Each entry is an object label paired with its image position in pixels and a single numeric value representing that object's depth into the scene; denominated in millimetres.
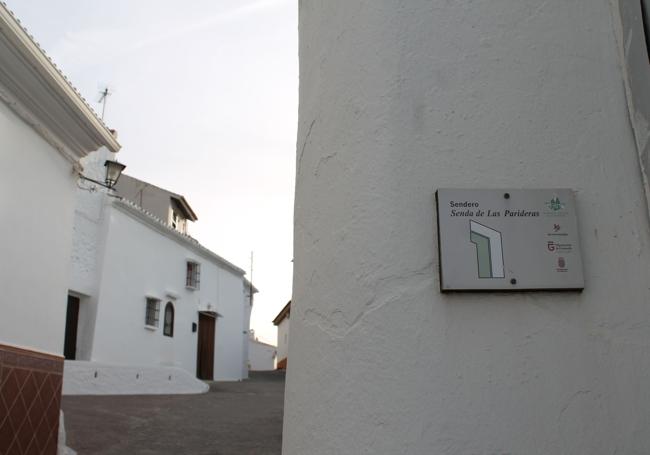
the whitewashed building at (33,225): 4344
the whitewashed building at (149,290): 14570
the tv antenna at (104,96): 18859
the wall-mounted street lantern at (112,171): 8617
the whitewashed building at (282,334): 33722
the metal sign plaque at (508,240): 1696
